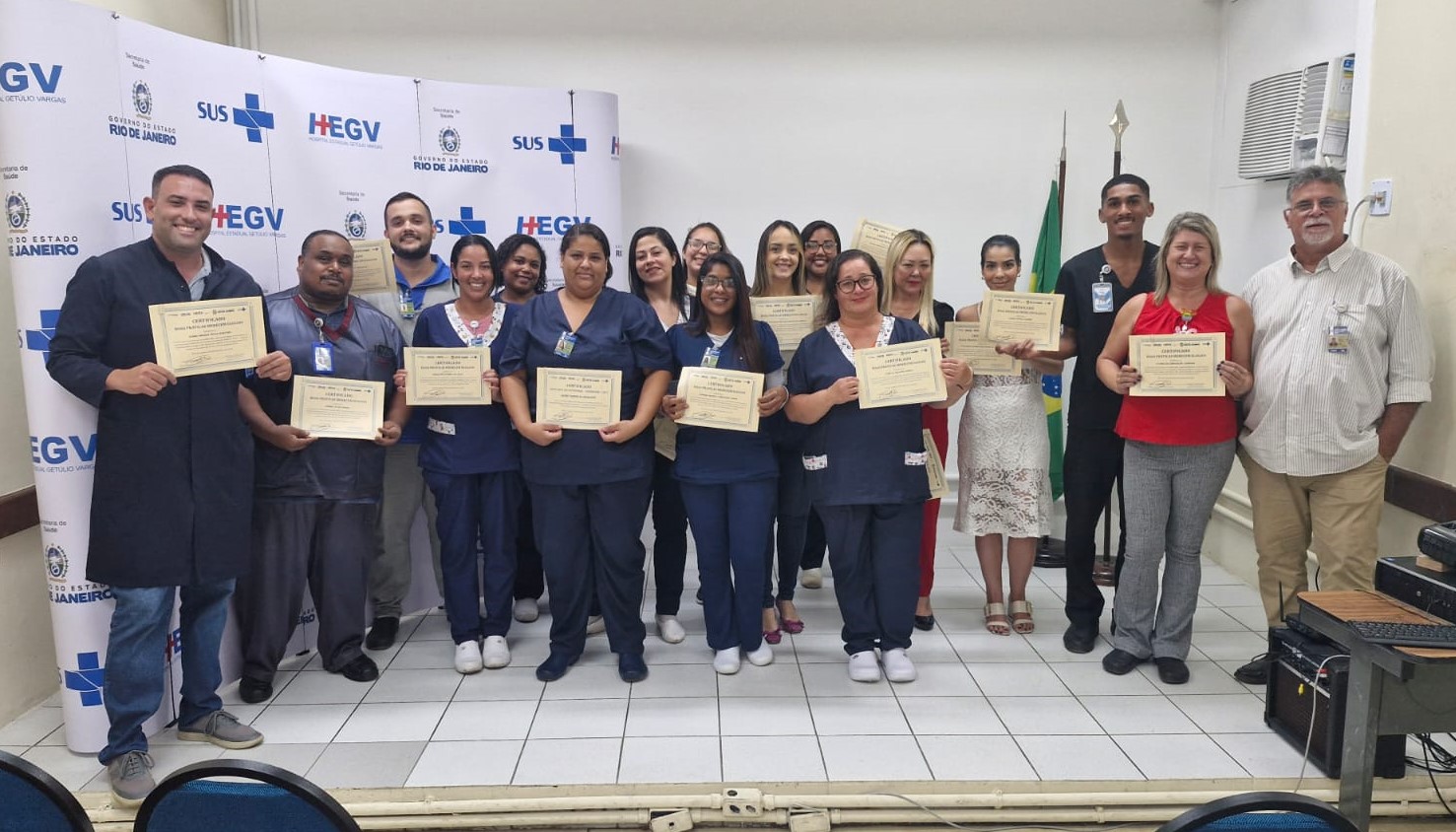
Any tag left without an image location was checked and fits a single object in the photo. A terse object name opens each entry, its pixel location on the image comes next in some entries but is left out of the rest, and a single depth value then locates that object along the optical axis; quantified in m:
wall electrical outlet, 3.41
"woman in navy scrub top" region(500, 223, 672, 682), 3.29
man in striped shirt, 3.02
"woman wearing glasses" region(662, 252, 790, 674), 3.33
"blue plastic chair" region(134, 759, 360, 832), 1.33
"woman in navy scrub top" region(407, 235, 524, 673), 3.51
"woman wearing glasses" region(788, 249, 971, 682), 3.26
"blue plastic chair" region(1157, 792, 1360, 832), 1.23
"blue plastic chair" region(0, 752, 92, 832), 1.39
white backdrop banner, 2.77
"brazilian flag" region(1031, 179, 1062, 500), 4.81
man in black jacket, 2.70
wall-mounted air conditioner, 3.85
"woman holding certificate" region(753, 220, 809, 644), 3.70
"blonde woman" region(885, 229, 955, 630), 3.55
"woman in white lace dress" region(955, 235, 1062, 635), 3.70
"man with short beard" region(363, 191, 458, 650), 3.85
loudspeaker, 2.72
